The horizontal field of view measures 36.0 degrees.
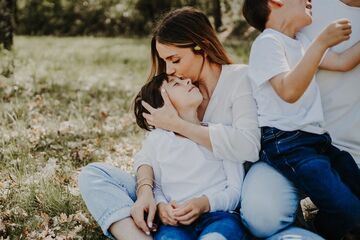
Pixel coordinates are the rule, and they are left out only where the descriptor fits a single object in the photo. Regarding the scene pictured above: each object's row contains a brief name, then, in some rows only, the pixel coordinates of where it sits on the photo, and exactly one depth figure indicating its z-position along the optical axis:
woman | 2.61
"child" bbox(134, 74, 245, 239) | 2.57
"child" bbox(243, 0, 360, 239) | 2.52
